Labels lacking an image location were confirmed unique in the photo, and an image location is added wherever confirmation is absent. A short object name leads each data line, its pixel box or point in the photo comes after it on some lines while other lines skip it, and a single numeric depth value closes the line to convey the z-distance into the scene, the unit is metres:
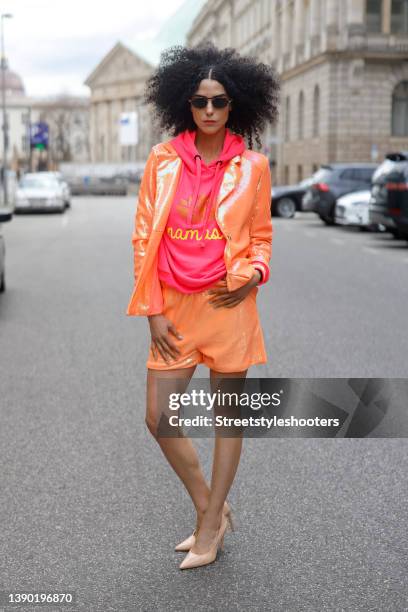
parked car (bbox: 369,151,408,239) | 19.12
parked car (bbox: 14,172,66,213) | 37.16
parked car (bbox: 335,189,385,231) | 25.17
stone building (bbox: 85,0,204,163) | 129.50
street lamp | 46.96
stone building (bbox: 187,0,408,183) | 50.03
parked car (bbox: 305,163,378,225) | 27.25
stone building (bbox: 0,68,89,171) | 121.06
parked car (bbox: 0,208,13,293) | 10.67
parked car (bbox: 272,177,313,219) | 32.72
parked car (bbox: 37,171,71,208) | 41.06
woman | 3.39
